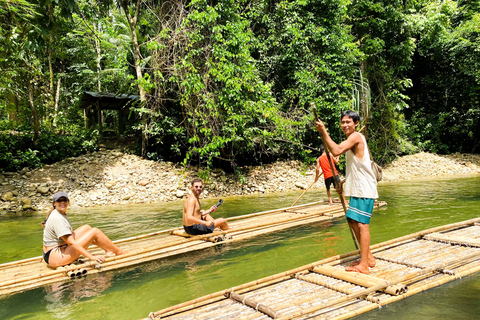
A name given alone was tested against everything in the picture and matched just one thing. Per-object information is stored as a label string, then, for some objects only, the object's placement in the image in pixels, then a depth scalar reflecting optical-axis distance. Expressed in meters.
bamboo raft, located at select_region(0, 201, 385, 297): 3.83
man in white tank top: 3.43
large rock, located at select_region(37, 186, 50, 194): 9.77
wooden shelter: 14.25
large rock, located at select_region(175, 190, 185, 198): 10.59
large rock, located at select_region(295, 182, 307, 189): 12.18
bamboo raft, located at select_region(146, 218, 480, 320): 2.74
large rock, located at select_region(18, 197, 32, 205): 9.23
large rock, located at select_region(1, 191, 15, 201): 9.24
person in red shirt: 7.65
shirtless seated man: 5.22
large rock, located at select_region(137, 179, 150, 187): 10.87
